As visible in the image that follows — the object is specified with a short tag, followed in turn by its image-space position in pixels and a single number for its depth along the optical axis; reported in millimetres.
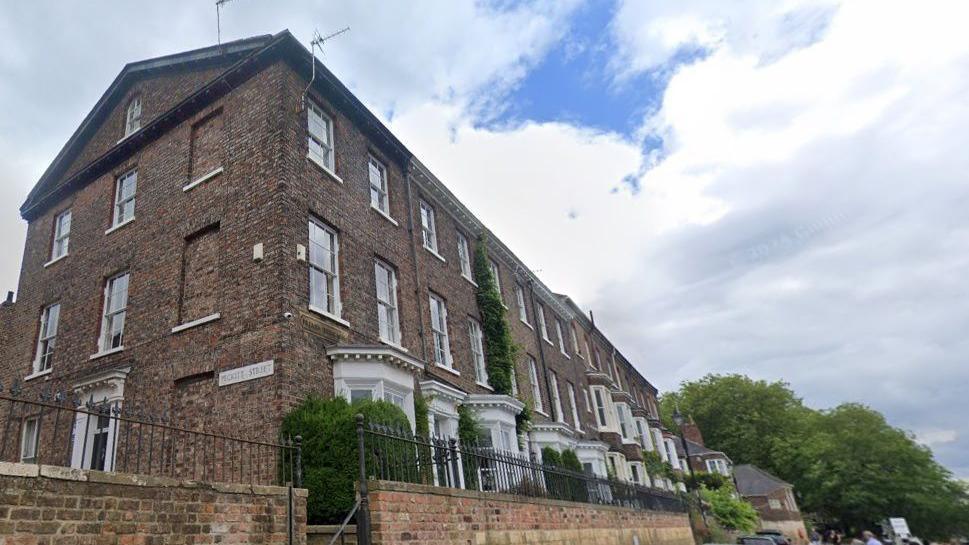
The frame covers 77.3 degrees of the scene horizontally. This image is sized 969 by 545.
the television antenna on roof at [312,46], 14836
